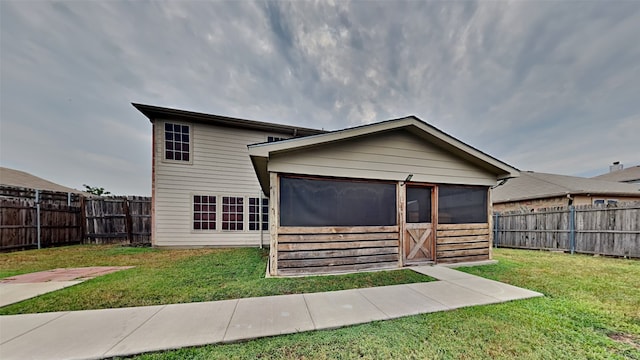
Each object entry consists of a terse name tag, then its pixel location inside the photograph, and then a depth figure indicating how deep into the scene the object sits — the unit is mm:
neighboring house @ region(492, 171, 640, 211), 11633
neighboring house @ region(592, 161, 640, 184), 19078
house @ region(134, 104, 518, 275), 4957
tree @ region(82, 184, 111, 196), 24450
